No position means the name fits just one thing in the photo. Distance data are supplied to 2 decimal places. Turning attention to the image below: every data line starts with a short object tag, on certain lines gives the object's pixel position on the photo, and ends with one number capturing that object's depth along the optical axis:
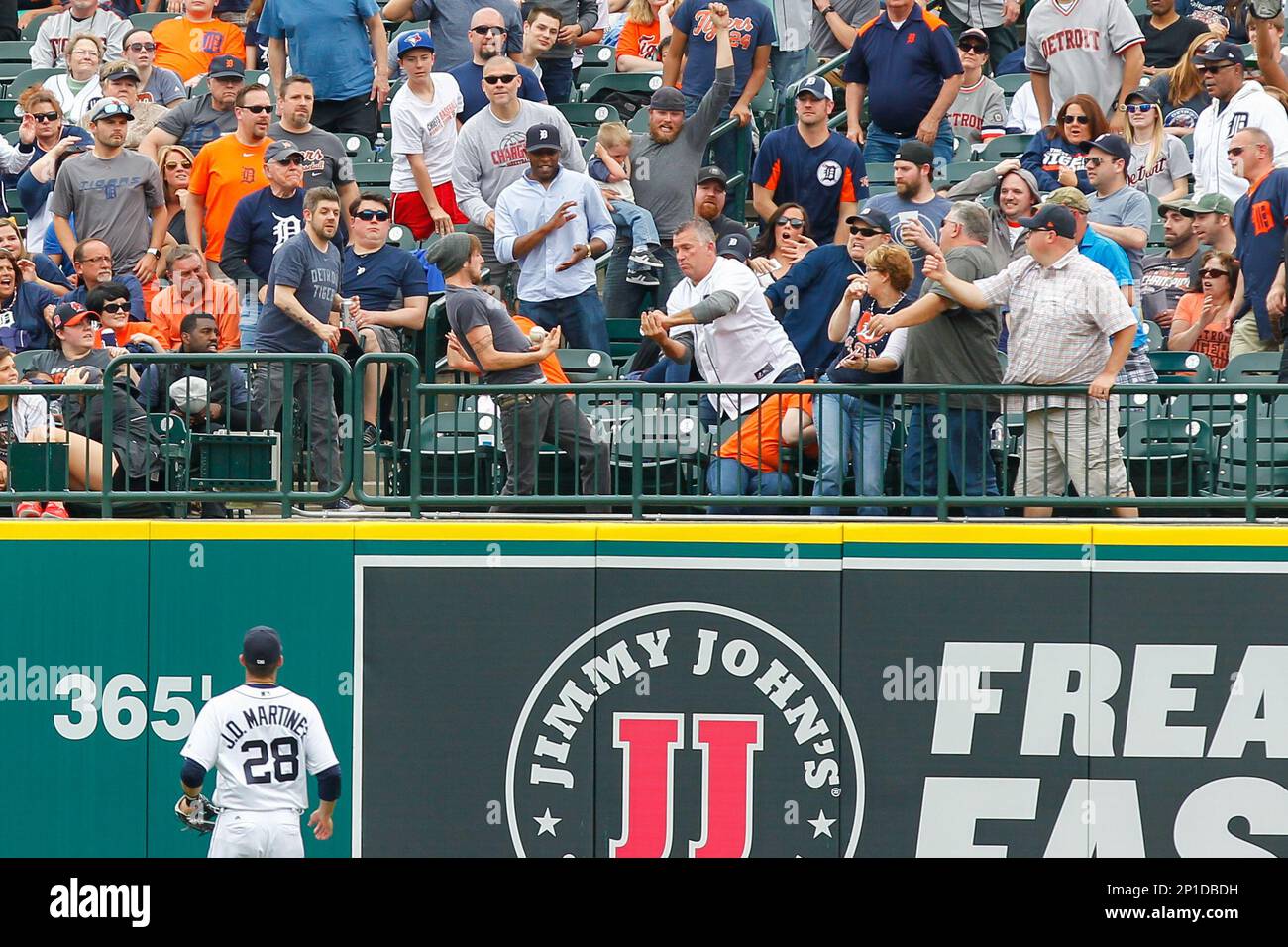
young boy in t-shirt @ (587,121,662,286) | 12.15
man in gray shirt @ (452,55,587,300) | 12.46
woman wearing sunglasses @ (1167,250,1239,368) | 10.91
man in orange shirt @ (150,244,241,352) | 11.04
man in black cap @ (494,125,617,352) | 11.50
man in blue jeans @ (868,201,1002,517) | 8.83
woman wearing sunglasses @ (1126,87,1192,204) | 12.86
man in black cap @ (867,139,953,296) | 11.14
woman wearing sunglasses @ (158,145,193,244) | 13.00
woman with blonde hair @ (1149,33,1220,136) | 13.49
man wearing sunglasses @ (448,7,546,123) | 13.35
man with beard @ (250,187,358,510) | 10.04
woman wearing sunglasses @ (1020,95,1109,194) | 11.96
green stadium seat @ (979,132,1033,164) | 13.77
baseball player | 8.58
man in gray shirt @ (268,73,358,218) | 12.34
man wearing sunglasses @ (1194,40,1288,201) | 12.35
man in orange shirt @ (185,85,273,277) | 12.49
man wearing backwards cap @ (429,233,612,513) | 8.91
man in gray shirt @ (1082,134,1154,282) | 11.50
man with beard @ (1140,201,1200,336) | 11.47
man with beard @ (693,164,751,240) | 12.17
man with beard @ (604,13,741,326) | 12.73
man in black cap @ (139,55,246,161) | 13.52
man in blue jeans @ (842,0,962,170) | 13.22
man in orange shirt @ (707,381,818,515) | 8.88
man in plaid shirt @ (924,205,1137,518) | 8.73
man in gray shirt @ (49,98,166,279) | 12.61
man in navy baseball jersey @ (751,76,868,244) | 12.39
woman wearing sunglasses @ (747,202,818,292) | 11.20
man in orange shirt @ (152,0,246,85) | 15.61
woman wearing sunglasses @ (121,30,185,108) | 14.85
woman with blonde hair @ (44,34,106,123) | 14.96
